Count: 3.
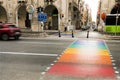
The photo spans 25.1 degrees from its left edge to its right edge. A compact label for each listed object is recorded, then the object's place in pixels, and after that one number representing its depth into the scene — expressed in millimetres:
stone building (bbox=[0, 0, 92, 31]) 48656
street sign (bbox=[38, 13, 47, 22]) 32094
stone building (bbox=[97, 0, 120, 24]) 44219
